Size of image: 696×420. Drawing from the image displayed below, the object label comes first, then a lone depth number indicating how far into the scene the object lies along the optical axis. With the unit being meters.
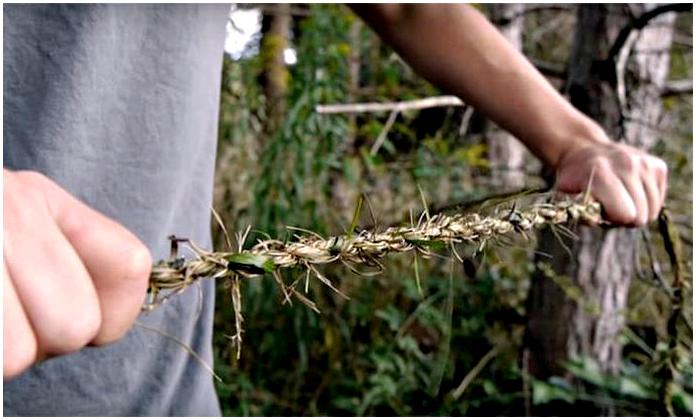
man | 0.65
